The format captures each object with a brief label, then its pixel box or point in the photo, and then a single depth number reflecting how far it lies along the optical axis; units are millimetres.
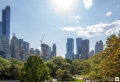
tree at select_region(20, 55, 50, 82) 28641
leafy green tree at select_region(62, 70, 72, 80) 46531
